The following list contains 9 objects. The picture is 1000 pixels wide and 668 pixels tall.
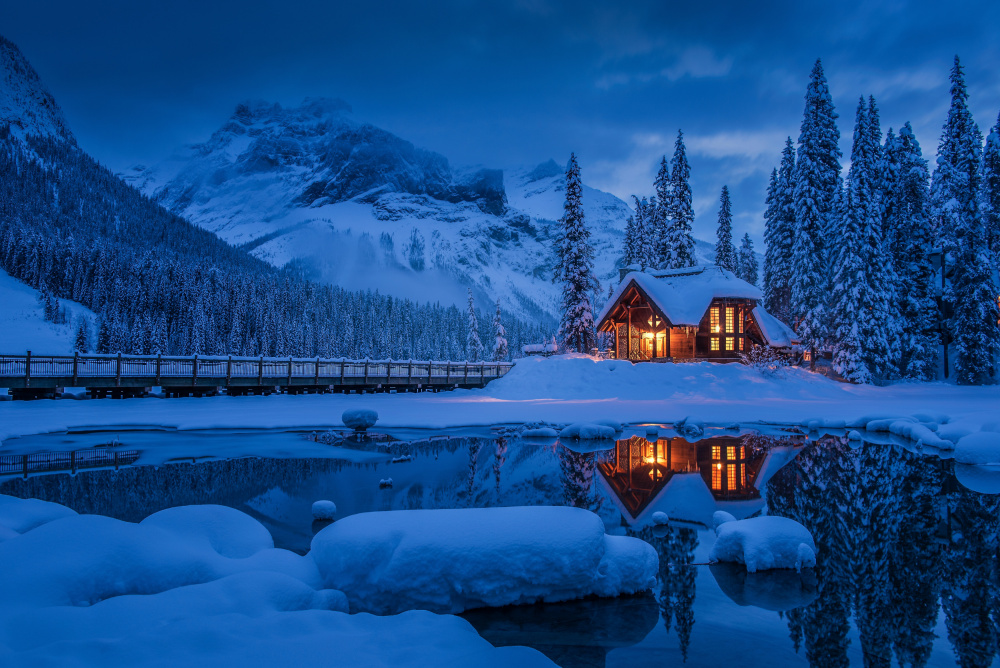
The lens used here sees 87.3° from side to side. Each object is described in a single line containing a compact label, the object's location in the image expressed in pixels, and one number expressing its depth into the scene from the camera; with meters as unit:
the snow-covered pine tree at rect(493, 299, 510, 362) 70.31
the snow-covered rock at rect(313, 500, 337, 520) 8.60
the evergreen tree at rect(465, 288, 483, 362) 79.50
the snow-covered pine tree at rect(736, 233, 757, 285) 58.16
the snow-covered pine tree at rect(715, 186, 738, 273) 50.16
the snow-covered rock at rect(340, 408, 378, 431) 18.98
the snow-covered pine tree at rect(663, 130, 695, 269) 43.84
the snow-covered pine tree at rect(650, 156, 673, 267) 44.88
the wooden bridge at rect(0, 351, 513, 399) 24.92
